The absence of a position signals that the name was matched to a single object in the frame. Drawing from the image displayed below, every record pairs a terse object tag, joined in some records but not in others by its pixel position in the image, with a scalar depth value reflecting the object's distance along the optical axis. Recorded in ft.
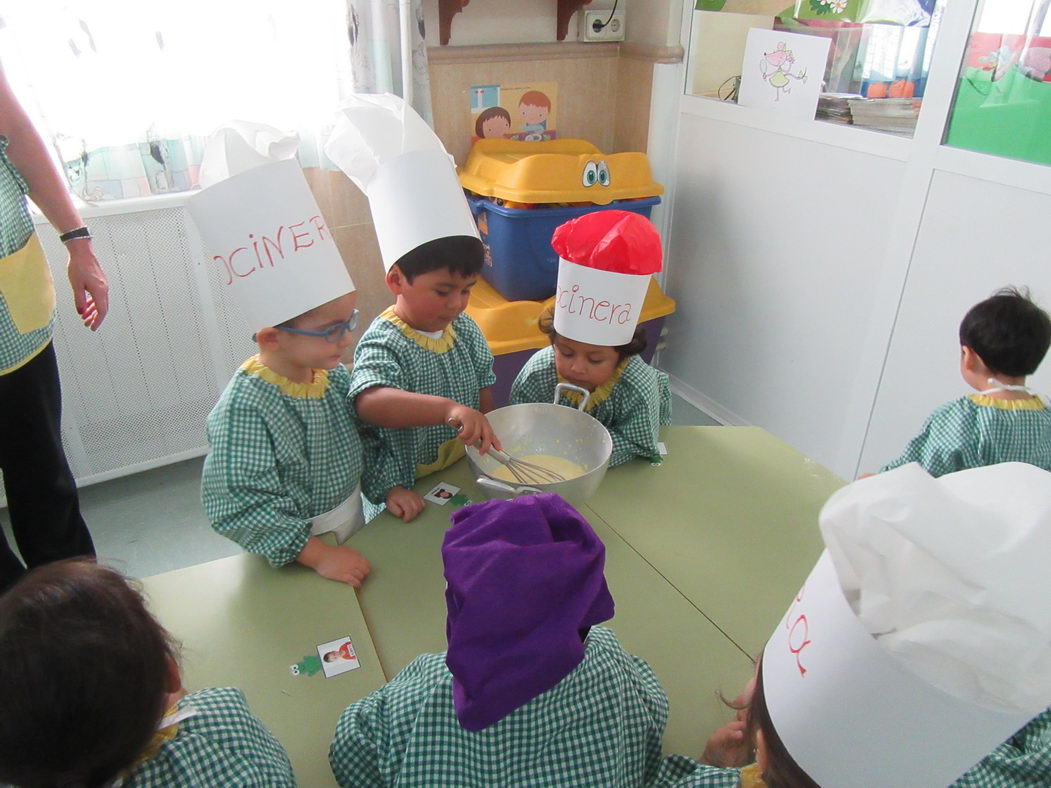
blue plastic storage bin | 6.64
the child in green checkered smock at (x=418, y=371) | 3.55
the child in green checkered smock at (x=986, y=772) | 2.14
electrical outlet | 7.50
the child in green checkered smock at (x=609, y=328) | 3.99
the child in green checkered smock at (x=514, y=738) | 2.07
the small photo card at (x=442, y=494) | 3.67
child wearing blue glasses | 3.12
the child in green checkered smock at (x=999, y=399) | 4.34
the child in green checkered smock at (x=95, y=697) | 1.70
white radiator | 5.82
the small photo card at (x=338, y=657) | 2.69
